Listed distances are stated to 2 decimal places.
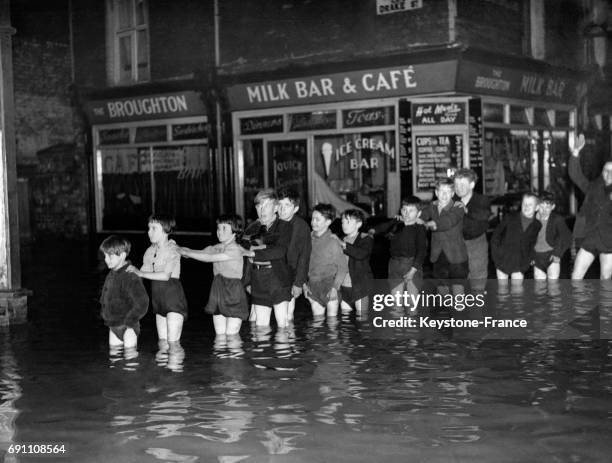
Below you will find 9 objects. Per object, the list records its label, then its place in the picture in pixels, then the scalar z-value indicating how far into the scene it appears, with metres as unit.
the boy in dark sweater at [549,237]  10.46
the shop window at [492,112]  17.66
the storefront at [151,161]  20.72
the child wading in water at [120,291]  7.82
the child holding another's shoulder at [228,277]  8.64
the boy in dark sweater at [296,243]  9.24
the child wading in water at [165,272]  8.16
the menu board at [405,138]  17.25
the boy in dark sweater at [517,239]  10.15
